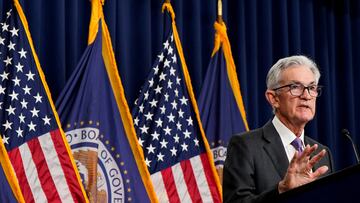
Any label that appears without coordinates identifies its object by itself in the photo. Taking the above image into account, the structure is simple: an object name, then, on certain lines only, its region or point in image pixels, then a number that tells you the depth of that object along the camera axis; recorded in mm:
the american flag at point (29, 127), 7592
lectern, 2812
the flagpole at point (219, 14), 10130
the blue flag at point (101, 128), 8186
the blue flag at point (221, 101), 9848
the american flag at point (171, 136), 8943
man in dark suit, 4676
